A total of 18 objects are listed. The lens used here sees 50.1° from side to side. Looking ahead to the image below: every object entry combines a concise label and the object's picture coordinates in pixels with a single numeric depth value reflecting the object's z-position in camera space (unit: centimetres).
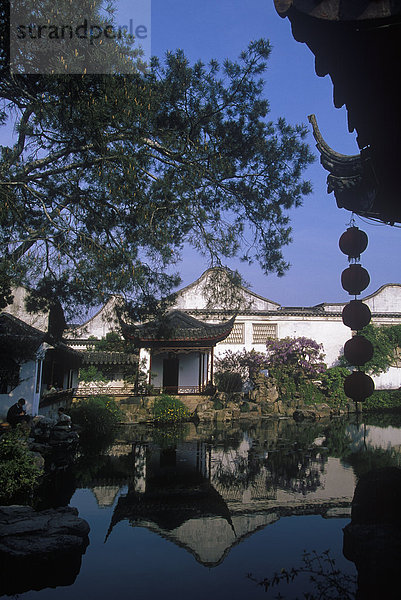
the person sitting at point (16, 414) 1112
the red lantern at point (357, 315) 626
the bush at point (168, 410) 1684
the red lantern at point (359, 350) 601
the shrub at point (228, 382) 2266
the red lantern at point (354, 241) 607
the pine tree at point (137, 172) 584
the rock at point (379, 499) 496
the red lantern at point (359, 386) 566
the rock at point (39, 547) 394
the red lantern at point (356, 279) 625
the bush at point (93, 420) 1294
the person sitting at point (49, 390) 1573
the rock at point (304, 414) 1966
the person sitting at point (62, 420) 1169
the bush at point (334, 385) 2222
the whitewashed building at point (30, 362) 924
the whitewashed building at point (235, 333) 2092
